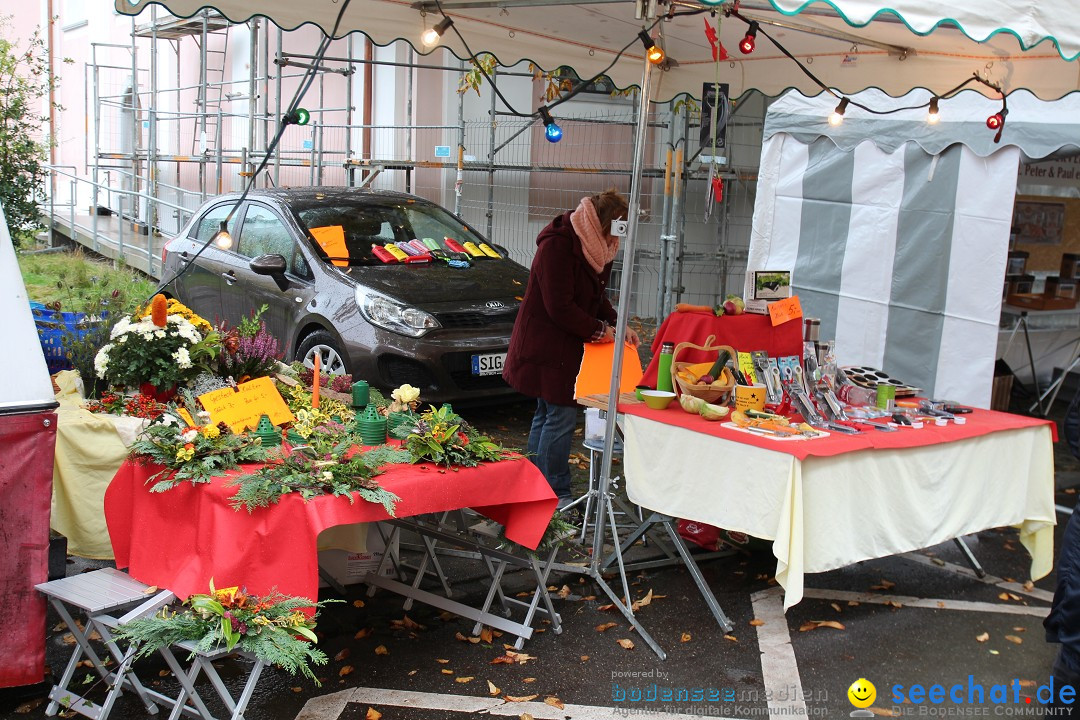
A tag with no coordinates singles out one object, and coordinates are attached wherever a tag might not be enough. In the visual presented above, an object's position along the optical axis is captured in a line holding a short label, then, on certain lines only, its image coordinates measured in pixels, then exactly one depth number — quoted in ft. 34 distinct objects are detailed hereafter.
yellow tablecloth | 13.96
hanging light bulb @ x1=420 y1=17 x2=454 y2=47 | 16.87
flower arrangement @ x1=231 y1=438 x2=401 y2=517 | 11.13
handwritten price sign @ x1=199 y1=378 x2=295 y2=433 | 12.78
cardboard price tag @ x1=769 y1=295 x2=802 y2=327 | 17.49
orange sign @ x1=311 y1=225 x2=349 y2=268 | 24.27
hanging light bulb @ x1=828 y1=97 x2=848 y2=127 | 20.47
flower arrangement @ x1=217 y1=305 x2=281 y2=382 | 14.44
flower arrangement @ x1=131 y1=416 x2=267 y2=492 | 11.71
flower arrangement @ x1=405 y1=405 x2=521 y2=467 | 12.68
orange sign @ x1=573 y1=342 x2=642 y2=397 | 17.98
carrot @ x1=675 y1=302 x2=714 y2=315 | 17.63
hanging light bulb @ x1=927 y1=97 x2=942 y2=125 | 19.58
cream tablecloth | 13.61
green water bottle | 16.51
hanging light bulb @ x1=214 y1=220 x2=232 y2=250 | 15.08
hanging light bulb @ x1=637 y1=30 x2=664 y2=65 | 14.02
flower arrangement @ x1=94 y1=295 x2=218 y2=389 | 13.78
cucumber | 16.06
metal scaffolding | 37.85
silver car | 22.97
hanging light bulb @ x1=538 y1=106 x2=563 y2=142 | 15.38
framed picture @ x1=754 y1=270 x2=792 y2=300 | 17.83
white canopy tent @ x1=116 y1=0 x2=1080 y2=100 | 17.87
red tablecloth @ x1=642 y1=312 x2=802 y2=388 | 17.35
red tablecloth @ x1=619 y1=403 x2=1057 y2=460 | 13.73
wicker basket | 15.70
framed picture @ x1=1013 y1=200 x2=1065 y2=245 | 27.68
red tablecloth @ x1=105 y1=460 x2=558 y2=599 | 11.14
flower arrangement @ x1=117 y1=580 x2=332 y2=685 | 10.08
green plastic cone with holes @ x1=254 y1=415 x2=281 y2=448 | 12.69
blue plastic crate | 16.02
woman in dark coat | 17.71
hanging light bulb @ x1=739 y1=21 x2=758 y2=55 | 16.82
